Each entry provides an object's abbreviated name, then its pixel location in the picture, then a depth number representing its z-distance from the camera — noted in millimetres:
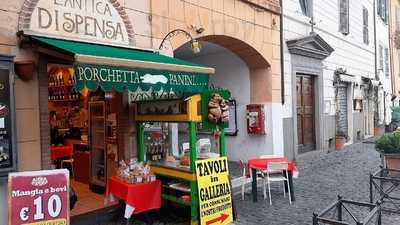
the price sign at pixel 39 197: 3773
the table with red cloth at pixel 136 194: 5250
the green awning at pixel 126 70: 4230
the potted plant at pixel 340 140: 13312
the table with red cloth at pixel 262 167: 6656
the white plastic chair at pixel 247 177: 7034
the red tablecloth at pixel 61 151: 8562
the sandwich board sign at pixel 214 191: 5285
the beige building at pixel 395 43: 23198
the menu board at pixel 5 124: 4457
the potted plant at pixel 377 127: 18984
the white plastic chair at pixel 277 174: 6547
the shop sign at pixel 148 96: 6061
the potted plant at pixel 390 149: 7781
